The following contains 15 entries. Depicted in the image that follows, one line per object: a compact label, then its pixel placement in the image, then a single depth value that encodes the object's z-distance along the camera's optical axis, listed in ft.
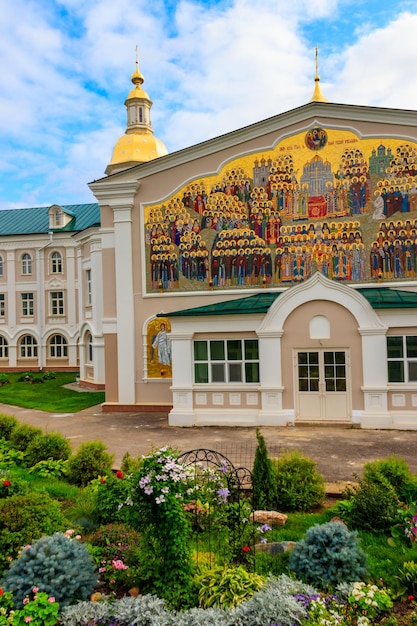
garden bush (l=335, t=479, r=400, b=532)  20.71
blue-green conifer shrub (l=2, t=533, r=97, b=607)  15.20
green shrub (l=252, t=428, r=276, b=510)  23.69
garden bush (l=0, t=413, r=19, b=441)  39.22
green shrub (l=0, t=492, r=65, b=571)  17.44
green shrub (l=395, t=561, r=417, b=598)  15.69
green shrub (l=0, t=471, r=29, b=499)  23.09
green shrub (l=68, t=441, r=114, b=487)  29.30
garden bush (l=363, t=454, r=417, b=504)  23.17
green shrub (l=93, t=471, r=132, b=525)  21.75
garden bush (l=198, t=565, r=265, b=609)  14.90
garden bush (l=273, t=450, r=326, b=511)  24.12
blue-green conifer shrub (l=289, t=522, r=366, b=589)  16.21
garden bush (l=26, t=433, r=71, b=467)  33.19
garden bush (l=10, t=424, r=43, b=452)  35.94
